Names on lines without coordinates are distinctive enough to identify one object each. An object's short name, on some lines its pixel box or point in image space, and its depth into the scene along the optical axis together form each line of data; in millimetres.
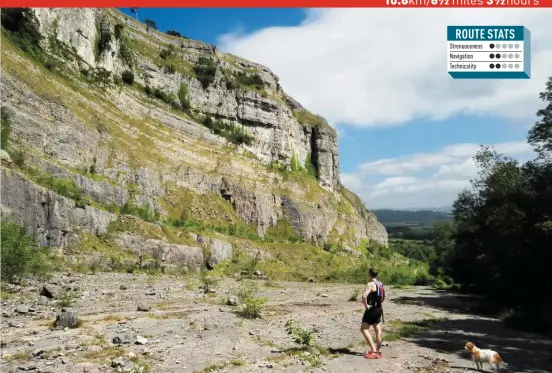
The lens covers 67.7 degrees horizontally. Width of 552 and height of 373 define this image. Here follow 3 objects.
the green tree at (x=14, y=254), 20891
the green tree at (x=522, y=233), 23828
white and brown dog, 11328
